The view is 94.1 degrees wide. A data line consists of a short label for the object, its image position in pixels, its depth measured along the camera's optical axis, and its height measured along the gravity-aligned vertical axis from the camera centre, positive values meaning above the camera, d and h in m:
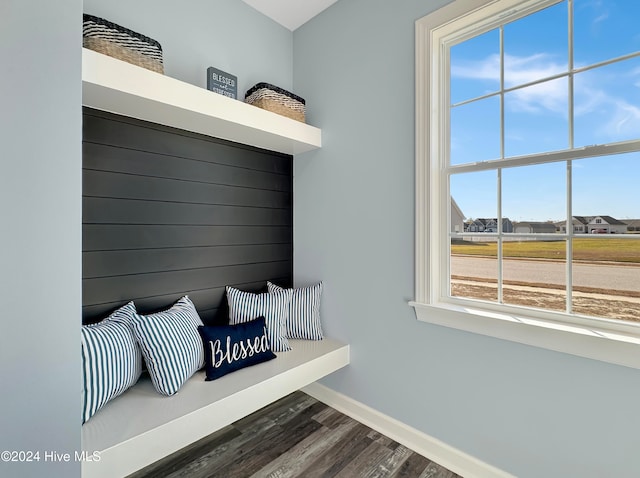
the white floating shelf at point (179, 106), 1.27 +0.68
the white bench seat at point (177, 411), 1.14 -0.77
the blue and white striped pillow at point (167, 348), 1.42 -0.54
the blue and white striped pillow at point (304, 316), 2.14 -0.55
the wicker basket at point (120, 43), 1.29 +0.89
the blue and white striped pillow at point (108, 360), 1.23 -0.54
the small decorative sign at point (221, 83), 1.73 +0.93
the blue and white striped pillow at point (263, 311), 1.94 -0.48
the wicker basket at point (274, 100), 1.90 +0.92
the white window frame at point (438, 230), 1.34 +0.05
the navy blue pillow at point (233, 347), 1.62 -0.62
